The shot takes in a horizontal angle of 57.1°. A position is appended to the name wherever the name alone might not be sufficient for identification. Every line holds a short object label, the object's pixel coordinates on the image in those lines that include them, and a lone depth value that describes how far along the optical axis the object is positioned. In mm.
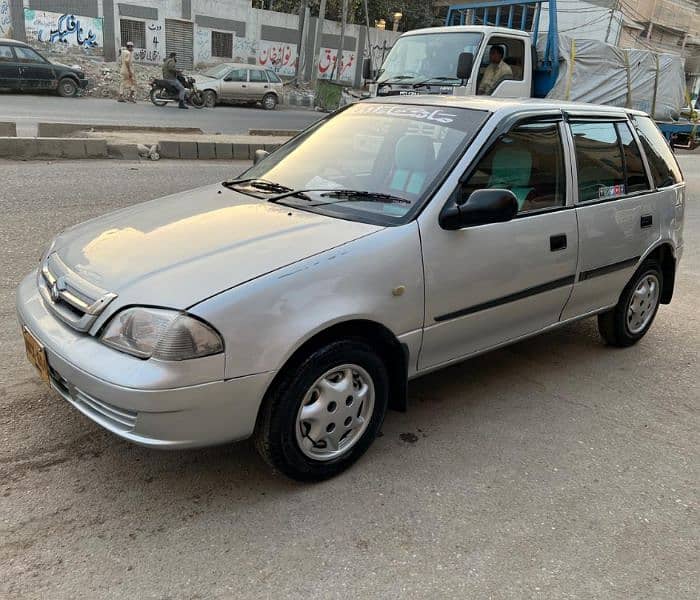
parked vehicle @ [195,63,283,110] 23891
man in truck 9586
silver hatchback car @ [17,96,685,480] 2443
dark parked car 20031
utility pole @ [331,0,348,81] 29848
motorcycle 21312
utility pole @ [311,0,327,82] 28422
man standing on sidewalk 21828
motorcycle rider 21109
